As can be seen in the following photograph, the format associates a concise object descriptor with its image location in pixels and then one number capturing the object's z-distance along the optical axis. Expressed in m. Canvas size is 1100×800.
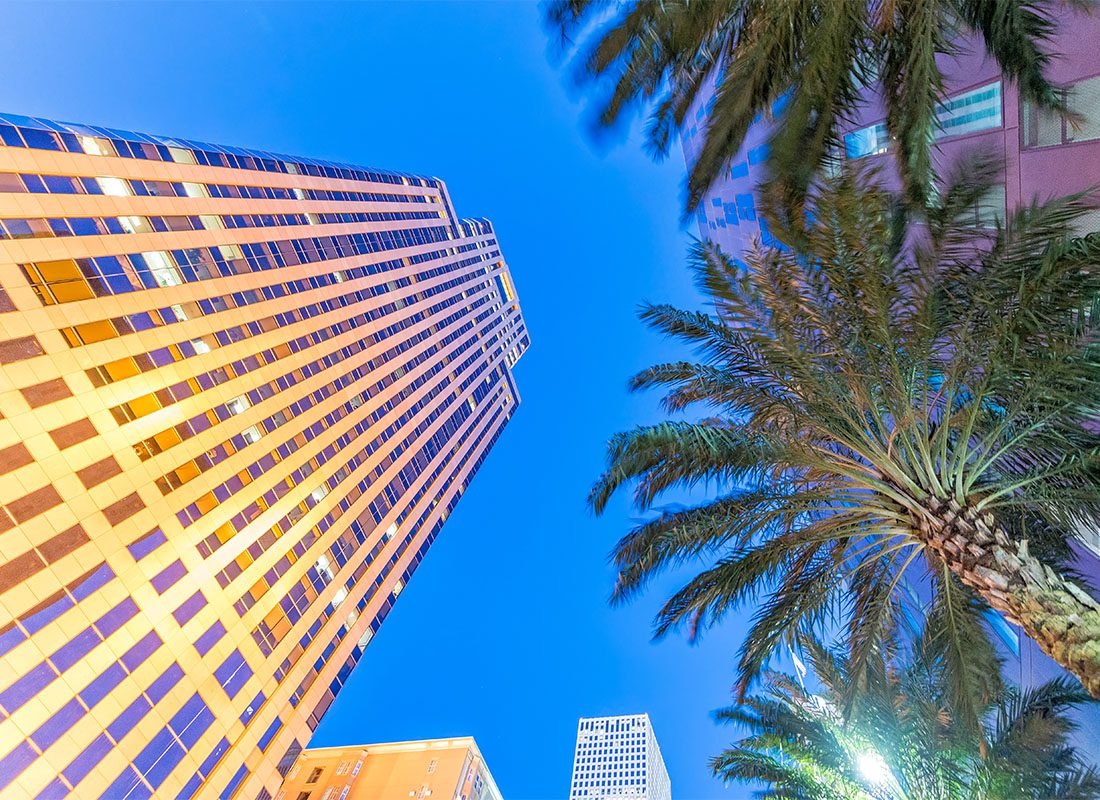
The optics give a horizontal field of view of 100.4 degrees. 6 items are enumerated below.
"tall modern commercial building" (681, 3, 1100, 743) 9.24
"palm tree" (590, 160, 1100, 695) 5.96
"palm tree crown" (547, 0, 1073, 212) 5.04
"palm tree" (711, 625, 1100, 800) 7.68
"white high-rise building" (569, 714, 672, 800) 94.50
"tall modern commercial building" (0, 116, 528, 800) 17.62
